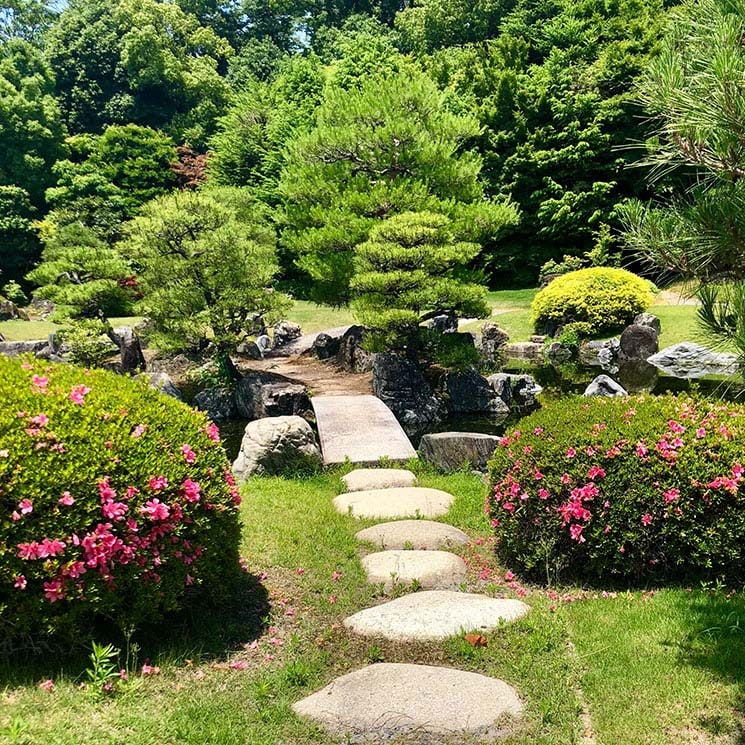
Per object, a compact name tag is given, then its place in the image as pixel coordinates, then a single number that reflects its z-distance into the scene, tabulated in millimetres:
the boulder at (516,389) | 13029
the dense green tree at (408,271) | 12188
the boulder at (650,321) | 17203
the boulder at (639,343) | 16109
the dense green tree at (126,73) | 37844
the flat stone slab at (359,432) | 8172
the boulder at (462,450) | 7855
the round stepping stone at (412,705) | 2730
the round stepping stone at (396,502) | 5902
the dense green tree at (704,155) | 2562
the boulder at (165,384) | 13409
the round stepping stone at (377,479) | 6957
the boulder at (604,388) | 11930
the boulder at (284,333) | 20422
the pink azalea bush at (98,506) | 2984
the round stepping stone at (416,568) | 4426
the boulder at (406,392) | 12450
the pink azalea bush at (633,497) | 4059
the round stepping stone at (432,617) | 3625
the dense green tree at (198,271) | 13414
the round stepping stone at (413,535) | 5090
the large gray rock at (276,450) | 7605
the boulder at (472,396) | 12789
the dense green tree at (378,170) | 13586
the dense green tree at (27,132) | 30781
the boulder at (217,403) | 13016
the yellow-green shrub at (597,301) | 18000
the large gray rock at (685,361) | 14156
